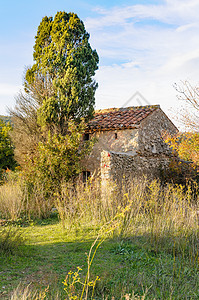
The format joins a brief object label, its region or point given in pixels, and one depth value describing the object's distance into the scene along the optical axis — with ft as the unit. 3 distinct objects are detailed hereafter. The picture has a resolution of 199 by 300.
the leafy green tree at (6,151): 66.34
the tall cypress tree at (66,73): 42.70
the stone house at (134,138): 41.47
